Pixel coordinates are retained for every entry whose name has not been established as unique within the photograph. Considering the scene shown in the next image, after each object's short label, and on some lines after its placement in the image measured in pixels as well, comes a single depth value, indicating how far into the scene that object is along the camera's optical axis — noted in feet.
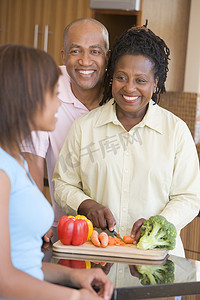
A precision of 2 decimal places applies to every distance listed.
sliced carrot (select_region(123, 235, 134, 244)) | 6.52
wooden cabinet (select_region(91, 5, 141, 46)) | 12.12
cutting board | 6.29
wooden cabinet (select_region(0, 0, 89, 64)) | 12.65
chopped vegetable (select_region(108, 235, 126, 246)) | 6.44
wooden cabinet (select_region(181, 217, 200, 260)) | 10.73
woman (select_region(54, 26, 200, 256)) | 6.95
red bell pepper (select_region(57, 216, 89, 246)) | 6.34
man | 7.68
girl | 4.93
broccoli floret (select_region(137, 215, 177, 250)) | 6.35
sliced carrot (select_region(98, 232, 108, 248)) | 6.36
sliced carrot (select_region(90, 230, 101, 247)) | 6.40
